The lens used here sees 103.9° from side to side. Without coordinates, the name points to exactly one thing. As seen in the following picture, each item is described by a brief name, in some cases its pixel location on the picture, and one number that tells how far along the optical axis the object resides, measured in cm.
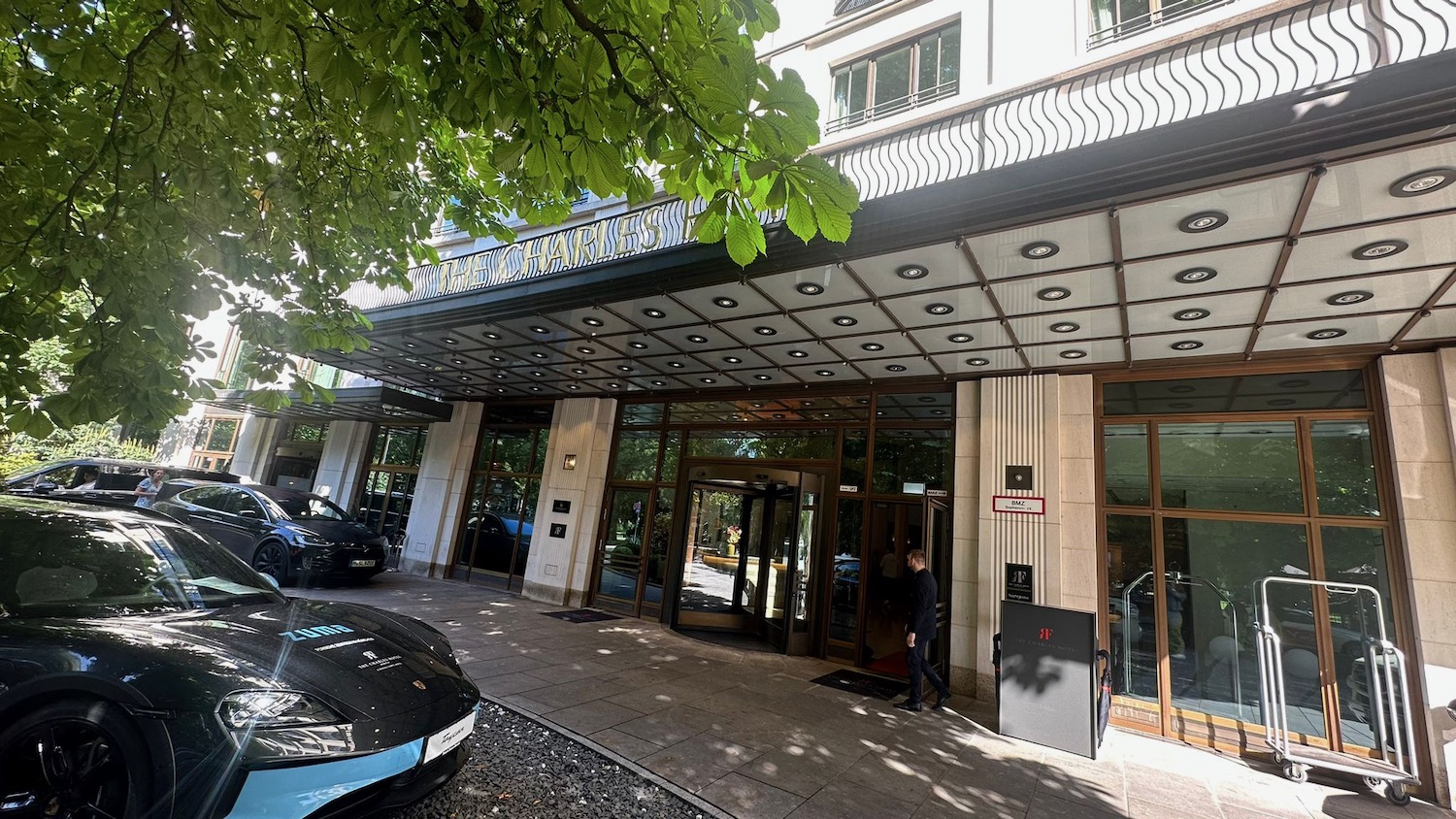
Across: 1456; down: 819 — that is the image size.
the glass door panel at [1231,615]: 607
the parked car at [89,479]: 991
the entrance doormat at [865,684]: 693
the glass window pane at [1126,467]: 709
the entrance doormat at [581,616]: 971
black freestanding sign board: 550
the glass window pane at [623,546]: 1105
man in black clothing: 649
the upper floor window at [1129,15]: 705
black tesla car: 952
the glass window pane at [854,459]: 891
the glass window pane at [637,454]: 1134
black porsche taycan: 221
